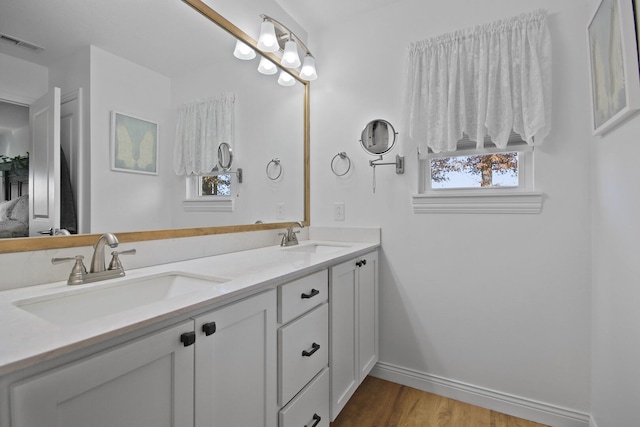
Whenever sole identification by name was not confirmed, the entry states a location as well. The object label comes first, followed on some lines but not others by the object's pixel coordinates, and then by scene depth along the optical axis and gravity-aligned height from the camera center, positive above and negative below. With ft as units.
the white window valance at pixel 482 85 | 5.38 +2.35
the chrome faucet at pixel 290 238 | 6.67 -0.53
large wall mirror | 3.32 +1.55
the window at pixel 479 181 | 5.76 +0.63
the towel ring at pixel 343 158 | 7.31 +1.24
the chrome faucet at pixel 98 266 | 3.32 -0.59
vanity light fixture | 6.08 +3.34
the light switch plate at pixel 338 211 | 7.43 +0.05
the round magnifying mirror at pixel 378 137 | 6.85 +1.67
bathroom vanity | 1.92 -1.09
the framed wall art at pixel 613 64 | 3.31 +1.77
